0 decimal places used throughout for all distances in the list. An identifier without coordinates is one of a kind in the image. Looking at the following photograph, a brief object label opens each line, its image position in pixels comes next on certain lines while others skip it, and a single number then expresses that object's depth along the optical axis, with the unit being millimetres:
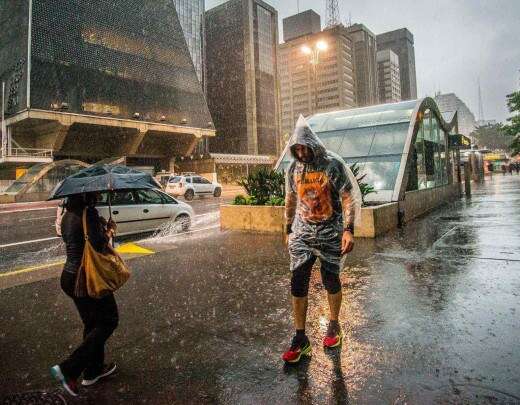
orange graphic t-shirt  3199
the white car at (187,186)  26016
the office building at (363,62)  182375
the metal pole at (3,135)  36338
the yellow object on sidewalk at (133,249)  7629
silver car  9484
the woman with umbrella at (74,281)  2693
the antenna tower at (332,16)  184225
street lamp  17906
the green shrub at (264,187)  10016
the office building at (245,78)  98438
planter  8141
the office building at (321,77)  163125
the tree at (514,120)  32625
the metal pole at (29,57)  37531
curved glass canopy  11086
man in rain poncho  3113
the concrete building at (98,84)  39656
